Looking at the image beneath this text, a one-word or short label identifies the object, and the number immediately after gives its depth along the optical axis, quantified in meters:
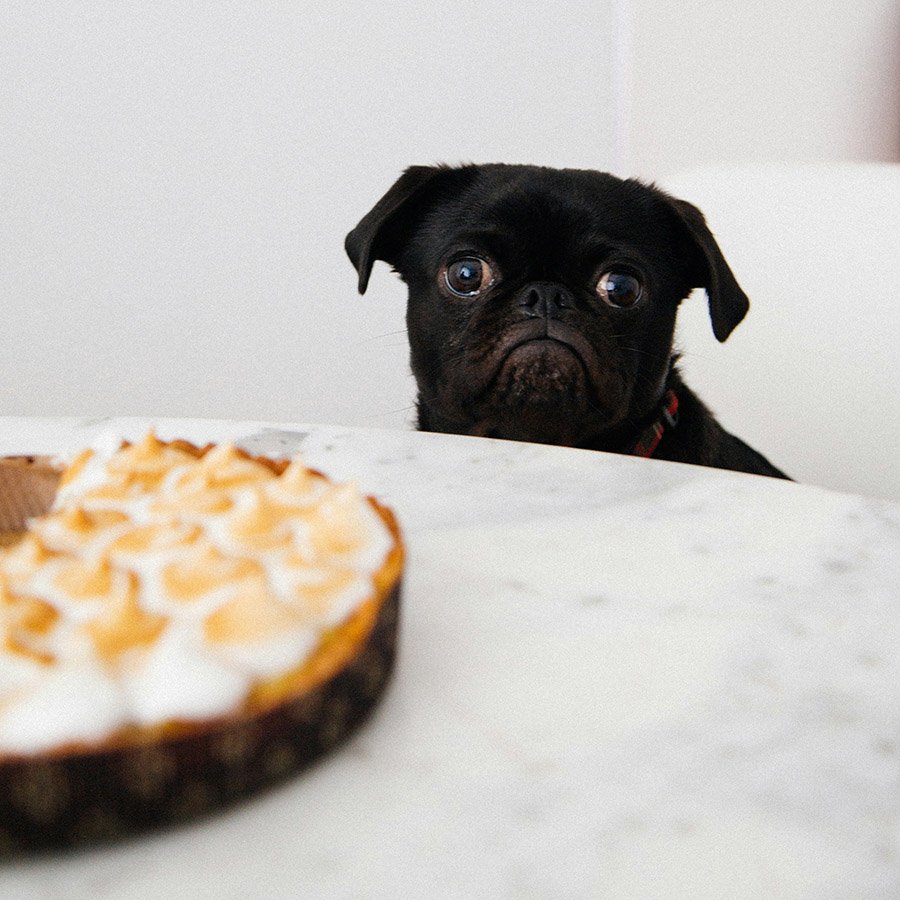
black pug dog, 0.52
